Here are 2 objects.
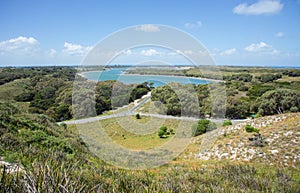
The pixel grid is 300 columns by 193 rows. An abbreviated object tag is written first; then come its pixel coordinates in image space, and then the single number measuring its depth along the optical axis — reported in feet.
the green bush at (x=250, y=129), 54.88
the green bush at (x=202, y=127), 84.04
